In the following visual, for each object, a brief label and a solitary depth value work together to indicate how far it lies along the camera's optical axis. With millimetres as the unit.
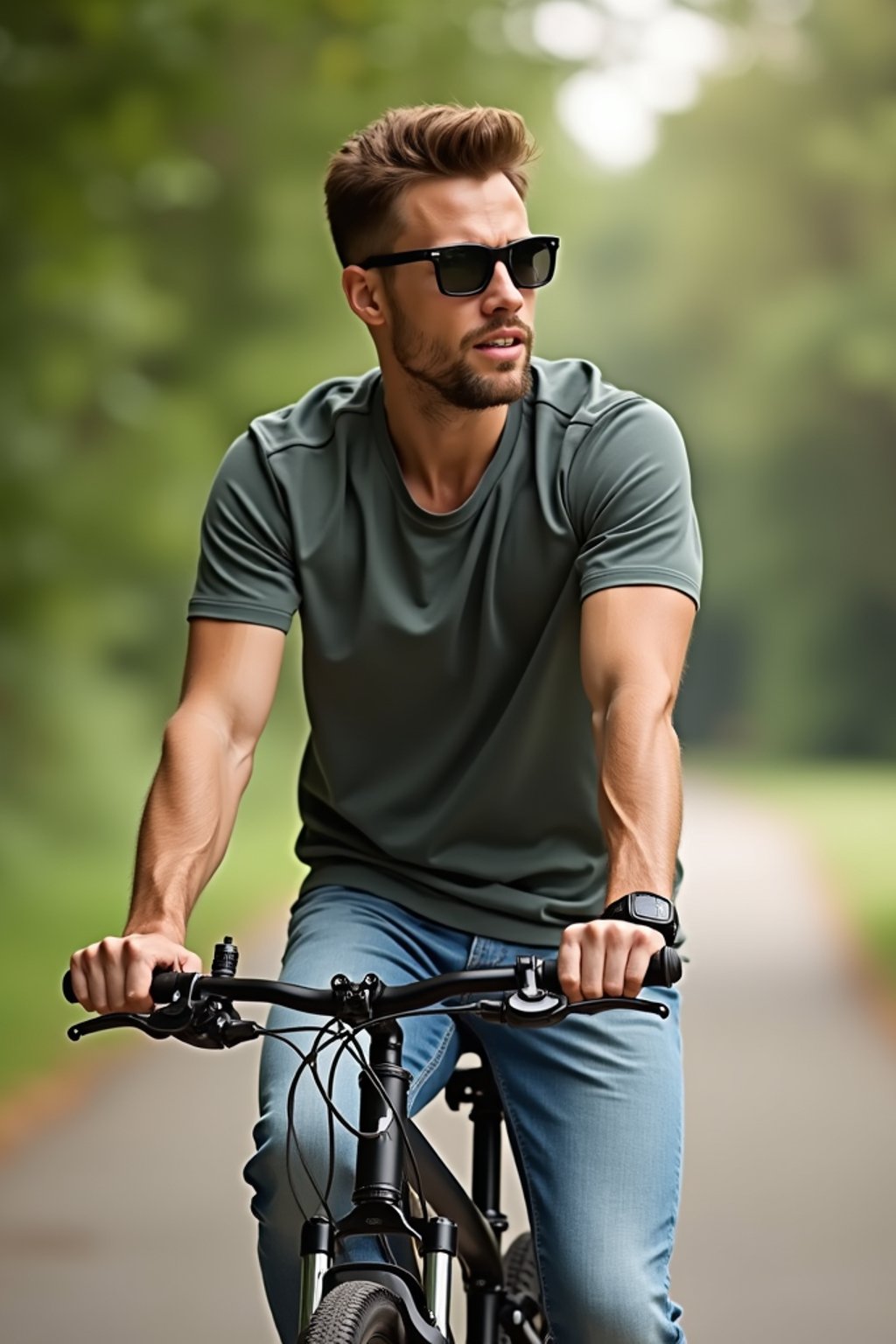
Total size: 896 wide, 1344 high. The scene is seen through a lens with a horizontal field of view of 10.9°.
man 6816
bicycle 5492
